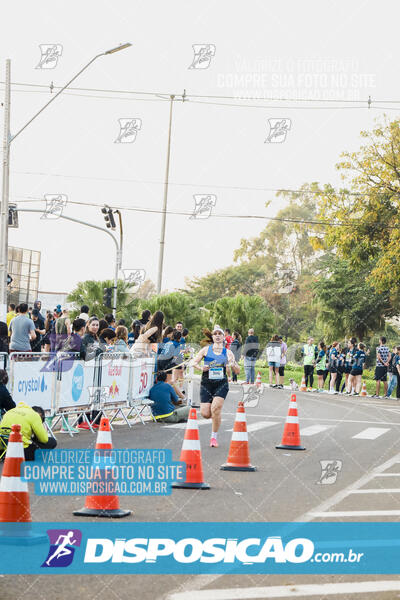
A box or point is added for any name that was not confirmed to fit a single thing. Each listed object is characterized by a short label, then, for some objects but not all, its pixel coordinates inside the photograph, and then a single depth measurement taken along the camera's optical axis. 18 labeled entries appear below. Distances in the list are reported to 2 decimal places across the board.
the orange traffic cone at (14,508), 6.63
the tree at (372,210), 32.88
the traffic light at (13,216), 26.78
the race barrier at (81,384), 13.13
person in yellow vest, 10.49
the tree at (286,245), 82.31
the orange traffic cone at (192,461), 9.53
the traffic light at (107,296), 36.25
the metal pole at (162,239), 50.95
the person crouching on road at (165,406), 17.12
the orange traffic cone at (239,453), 11.00
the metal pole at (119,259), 35.66
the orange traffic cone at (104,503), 7.77
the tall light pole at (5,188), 23.67
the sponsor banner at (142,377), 16.89
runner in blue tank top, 12.91
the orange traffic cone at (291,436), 13.38
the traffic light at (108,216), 35.78
